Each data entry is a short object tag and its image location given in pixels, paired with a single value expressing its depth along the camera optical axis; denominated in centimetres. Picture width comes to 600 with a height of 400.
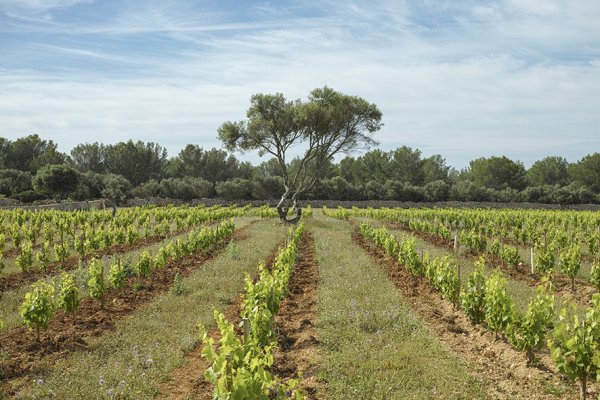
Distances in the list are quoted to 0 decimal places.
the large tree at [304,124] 3988
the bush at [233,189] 7500
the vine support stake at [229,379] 549
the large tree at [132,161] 9281
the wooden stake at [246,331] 707
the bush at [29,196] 5978
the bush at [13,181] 6481
